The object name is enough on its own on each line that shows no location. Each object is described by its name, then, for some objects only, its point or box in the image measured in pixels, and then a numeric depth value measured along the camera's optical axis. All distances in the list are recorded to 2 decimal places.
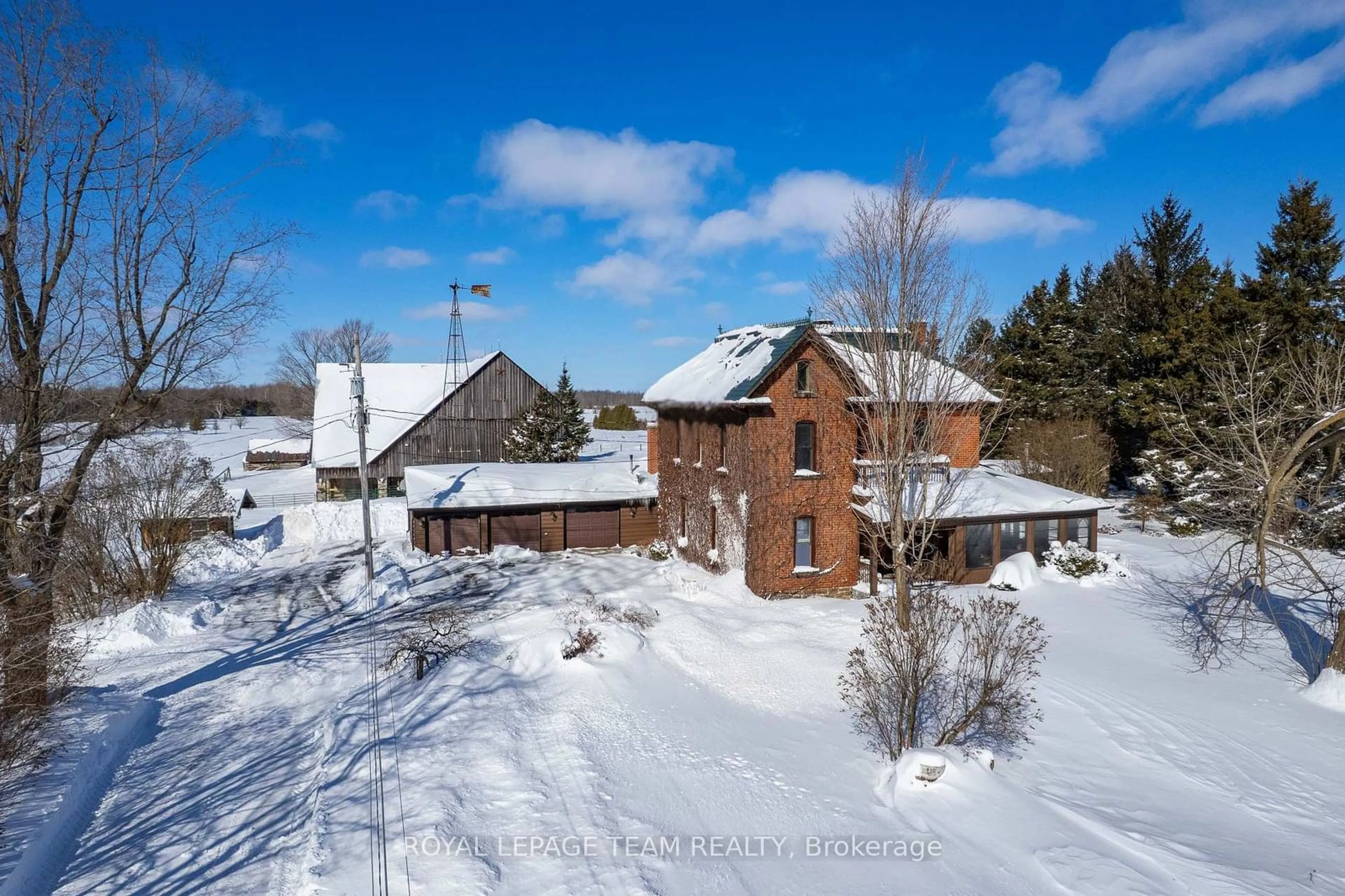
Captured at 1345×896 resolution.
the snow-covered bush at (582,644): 14.28
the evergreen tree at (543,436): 39.12
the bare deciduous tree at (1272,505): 12.28
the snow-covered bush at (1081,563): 21.75
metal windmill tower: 39.78
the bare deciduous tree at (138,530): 18.08
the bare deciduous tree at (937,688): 9.99
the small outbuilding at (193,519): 21.14
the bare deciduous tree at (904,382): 16.47
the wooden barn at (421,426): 38.28
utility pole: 21.47
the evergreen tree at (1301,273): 29.25
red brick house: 20.16
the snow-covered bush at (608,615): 16.14
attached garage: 27.06
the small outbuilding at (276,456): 56.06
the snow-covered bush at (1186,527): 28.89
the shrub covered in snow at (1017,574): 21.36
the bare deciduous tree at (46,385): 10.27
